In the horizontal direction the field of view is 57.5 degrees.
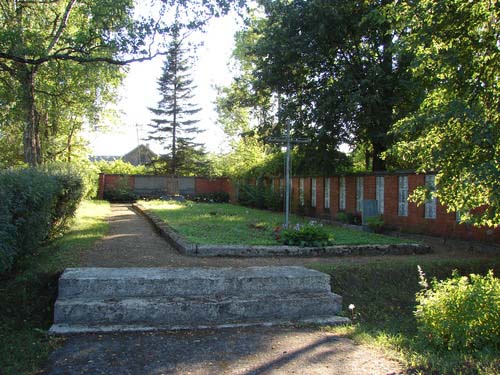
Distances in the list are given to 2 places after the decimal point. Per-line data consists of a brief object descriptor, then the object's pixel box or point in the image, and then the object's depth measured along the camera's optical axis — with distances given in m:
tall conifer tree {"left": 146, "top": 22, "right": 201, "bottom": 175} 47.50
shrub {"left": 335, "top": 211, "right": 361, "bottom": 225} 15.81
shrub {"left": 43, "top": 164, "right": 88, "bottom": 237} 9.95
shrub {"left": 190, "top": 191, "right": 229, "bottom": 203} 34.33
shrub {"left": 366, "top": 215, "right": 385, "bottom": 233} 13.82
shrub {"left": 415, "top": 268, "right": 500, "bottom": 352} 4.53
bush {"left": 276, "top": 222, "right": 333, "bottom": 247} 9.81
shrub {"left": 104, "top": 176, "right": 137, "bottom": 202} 32.75
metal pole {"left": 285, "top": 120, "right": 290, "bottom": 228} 12.41
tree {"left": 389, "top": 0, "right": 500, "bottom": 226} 5.86
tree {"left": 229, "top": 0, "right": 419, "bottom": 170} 15.33
